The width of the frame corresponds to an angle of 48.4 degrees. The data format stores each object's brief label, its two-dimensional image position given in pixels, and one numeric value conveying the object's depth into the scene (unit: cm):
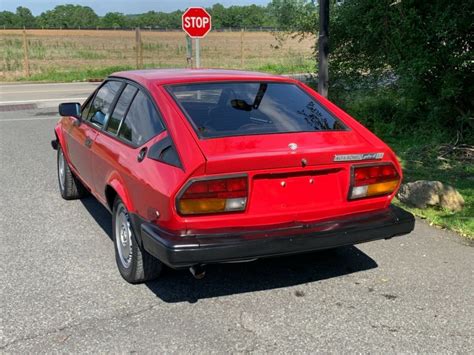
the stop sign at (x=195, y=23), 1349
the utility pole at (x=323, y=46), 744
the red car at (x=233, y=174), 315
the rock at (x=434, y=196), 541
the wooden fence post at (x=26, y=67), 2494
